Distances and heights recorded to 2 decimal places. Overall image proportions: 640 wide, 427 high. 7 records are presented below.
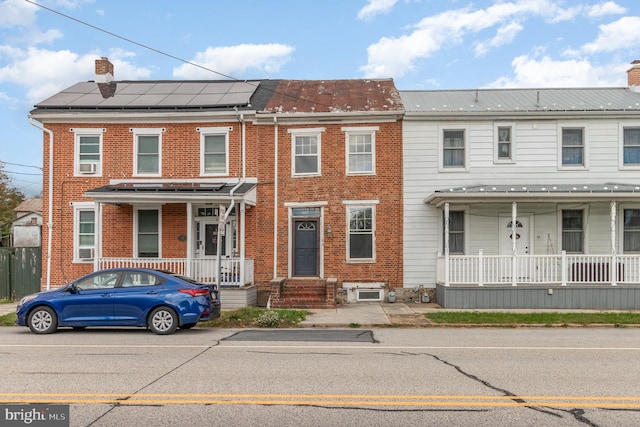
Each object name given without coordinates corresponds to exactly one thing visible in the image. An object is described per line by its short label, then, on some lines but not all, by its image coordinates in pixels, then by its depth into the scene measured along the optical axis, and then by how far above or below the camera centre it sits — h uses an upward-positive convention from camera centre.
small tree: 47.50 +3.21
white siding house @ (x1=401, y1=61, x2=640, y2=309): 18.20 +2.02
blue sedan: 12.08 -1.47
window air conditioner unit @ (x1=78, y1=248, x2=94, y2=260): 18.98 -0.52
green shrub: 13.34 -1.97
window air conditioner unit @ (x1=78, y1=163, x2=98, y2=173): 19.11 +2.42
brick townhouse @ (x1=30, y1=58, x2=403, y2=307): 18.66 +1.89
